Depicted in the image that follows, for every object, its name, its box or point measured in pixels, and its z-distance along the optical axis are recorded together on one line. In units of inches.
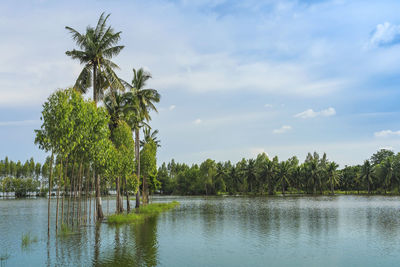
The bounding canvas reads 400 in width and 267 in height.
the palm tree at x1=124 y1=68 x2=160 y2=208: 2000.5
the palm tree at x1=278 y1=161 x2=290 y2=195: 5118.1
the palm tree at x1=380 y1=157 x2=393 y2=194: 4498.0
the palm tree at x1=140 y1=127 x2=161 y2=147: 2810.0
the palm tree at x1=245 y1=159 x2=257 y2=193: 5305.1
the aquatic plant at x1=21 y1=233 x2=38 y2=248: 958.3
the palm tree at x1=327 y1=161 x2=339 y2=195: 4867.1
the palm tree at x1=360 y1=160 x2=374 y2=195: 4748.3
